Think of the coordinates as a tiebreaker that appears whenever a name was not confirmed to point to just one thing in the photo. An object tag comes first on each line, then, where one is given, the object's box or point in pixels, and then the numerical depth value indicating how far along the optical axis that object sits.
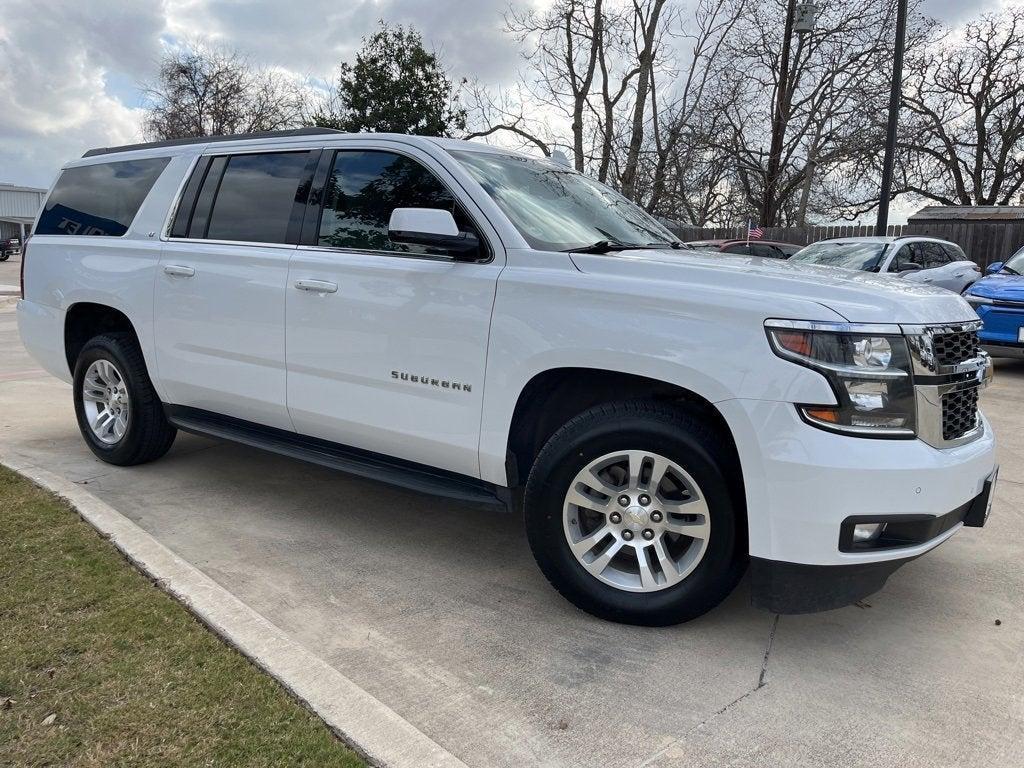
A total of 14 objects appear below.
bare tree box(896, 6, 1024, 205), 28.31
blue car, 8.55
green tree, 28.14
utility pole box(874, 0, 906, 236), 12.63
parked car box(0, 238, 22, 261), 45.31
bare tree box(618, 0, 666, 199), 20.05
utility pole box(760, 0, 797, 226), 20.73
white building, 66.06
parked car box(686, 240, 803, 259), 18.03
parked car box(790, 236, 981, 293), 11.67
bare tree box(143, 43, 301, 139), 31.44
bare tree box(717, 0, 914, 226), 21.09
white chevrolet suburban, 2.71
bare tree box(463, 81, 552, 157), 20.67
